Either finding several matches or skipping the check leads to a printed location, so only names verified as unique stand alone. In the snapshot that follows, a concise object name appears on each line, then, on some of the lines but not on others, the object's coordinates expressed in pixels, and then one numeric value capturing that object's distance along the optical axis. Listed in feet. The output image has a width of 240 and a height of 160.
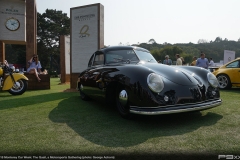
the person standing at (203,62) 32.00
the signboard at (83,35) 25.67
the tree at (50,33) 144.46
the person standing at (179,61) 36.96
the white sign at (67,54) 45.22
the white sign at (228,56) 56.08
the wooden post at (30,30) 33.81
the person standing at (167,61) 33.84
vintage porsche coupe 9.11
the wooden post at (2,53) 51.11
